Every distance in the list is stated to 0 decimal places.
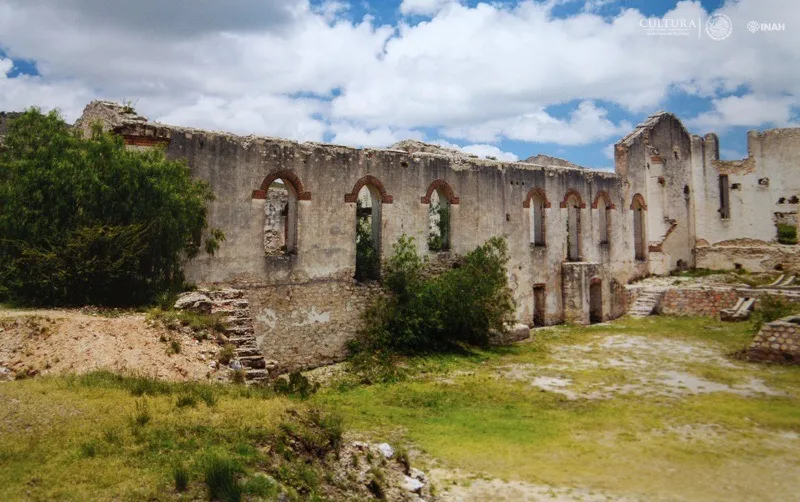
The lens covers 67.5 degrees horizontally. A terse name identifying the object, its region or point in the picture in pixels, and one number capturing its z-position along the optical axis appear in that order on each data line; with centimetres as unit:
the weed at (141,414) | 631
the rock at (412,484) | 677
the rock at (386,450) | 748
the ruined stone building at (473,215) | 1273
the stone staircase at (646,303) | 2119
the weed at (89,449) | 558
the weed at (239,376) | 932
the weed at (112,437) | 586
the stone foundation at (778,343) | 1352
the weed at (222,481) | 523
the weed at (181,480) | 523
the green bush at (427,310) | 1429
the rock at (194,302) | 1082
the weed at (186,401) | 702
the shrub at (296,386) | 977
